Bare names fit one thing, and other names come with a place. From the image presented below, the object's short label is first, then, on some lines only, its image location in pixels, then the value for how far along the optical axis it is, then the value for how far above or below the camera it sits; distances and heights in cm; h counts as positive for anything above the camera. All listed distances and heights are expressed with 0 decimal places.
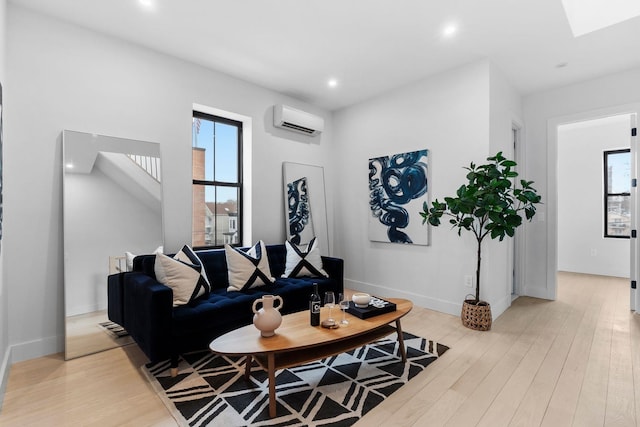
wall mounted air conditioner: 408 +124
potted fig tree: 301 +5
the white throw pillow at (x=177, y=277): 256 -52
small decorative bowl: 245 -67
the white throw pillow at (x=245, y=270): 307 -56
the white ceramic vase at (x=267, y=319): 198 -66
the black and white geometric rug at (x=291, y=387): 185 -117
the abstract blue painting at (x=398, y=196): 386 +22
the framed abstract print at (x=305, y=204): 427 +13
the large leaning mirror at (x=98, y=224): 264 -9
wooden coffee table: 184 -77
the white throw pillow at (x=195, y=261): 275 -42
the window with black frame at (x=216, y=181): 369 +39
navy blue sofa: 228 -76
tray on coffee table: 233 -73
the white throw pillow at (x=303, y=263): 358 -57
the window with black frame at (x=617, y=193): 537 +34
